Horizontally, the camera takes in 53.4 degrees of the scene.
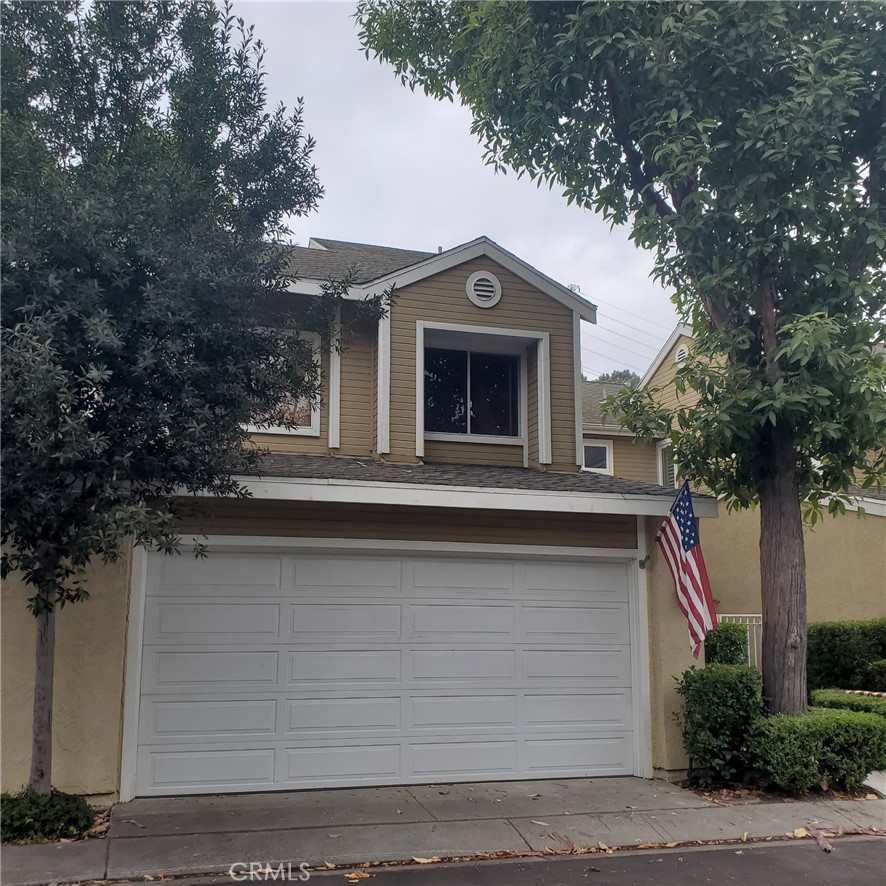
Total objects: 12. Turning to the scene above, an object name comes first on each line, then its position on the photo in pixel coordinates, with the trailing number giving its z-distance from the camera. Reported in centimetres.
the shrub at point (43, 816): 673
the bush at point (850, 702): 999
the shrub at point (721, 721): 888
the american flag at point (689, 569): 895
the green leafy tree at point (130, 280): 608
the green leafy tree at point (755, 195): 870
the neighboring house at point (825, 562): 1661
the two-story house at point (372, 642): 810
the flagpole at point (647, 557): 980
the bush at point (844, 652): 1380
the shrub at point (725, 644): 1343
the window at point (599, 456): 2084
